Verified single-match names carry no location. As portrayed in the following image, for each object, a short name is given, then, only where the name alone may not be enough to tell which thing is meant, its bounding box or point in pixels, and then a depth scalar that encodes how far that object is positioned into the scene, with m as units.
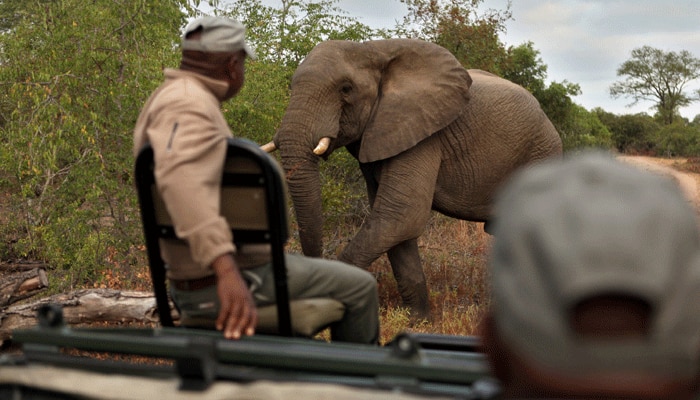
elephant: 7.46
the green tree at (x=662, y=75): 51.34
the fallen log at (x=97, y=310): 5.50
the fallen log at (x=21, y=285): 6.19
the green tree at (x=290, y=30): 12.47
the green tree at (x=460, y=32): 15.92
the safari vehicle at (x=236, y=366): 1.84
